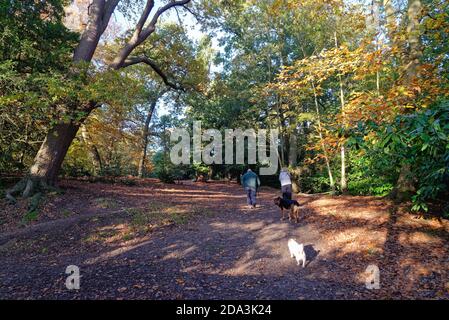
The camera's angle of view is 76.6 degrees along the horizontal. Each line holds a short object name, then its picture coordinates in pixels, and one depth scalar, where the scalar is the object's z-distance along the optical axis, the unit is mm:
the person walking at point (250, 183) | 10336
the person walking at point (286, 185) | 8844
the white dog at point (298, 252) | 5402
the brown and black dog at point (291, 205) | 8336
